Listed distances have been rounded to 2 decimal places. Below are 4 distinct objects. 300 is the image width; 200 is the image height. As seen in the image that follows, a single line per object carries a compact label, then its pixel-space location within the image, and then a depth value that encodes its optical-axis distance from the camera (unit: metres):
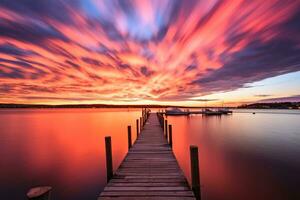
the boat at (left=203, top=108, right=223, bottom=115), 44.07
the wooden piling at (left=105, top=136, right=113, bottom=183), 4.48
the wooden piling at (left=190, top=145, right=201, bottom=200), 3.62
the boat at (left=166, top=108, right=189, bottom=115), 41.13
